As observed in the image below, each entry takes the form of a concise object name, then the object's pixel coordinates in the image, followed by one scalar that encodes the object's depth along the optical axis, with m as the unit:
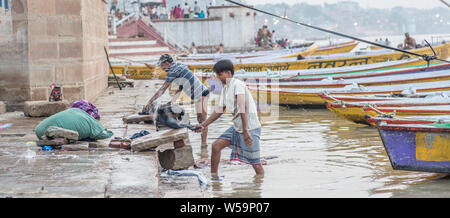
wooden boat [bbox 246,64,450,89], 16.03
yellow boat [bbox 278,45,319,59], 26.98
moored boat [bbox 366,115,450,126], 8.53
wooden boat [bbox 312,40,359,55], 32.62
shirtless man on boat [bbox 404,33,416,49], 25.78
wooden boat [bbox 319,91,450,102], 12.45
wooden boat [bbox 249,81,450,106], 14.55
